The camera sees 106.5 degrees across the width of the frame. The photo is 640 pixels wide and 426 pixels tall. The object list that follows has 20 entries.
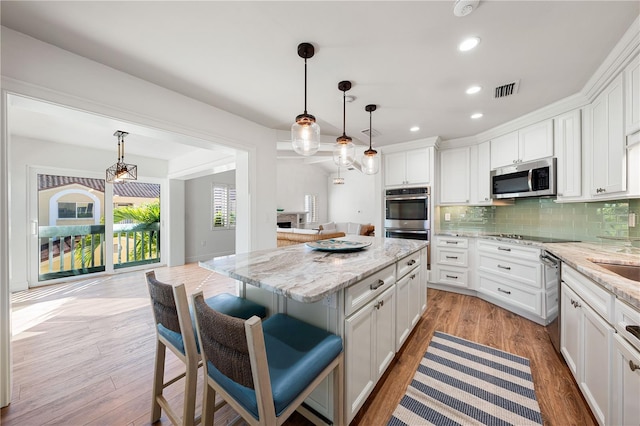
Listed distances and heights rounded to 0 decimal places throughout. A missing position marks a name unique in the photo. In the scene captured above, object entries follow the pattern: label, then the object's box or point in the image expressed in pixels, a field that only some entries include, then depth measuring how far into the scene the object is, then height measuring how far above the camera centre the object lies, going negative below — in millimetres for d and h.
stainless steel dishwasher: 1877 -659
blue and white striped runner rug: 1422 -1222
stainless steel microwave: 2650 +391
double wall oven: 3709 -24
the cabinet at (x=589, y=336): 1217 -751
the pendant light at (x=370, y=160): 2480 +543
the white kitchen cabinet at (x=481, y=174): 3407 +546
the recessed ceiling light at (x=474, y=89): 2211 +1151
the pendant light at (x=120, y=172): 3496 +599
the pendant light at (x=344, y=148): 2164 +608
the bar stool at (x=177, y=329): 1135 -629
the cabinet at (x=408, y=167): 3750 +726
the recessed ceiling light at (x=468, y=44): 1586 +1143
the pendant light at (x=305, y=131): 1673 +626
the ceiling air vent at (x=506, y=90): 2158 +1143
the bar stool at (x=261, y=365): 832 -638
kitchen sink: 1521 -380
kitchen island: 1199 -502
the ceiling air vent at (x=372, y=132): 3367 +1147
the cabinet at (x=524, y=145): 2693 +821
